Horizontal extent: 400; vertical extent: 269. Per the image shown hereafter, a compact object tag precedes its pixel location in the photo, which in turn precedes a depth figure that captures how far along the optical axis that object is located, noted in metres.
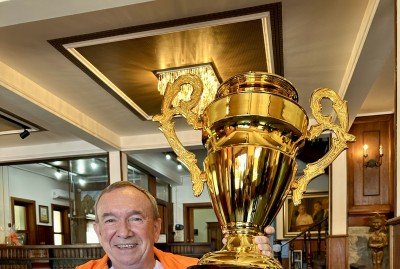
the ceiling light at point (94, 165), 7.38
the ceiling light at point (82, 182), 7.90
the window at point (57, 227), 10.42
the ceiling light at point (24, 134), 5.59
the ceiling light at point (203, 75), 3.49
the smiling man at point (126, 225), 1.09
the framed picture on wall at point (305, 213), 9.51
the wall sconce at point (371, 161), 5.59
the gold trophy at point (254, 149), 0.62
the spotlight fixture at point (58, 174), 9.97
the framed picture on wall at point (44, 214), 9.74
